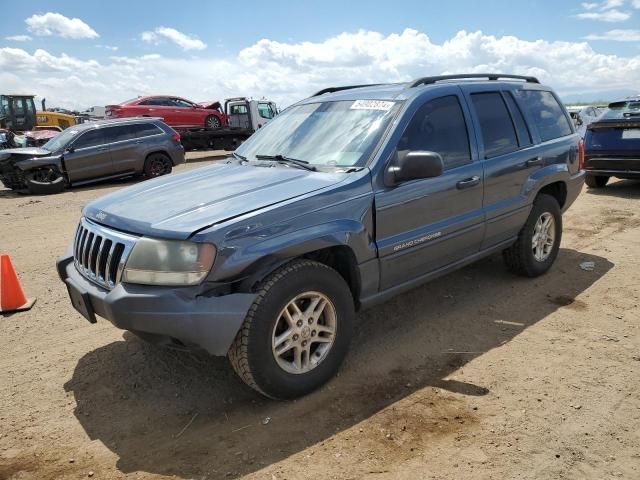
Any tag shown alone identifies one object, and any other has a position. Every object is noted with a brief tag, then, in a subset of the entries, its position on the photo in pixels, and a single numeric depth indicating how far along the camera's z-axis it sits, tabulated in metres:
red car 19.36
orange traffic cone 4.72
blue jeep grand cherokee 2.79
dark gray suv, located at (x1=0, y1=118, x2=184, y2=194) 12.56
